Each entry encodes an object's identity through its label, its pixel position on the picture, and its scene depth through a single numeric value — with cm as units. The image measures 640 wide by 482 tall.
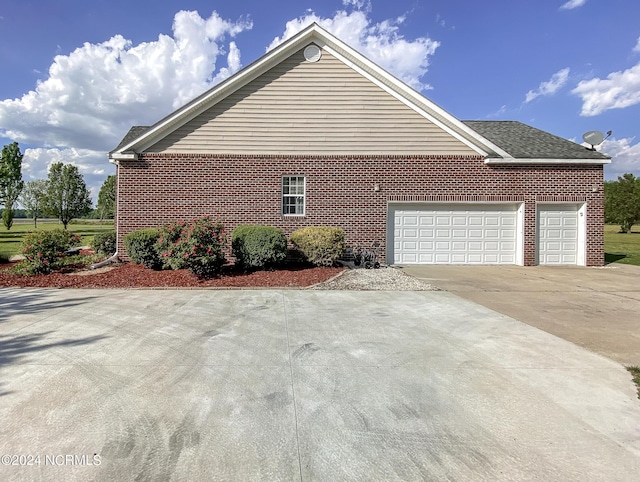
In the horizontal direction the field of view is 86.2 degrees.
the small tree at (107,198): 4428
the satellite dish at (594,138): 1280
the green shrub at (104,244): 1246
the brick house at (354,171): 1181
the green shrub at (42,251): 935
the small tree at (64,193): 3628
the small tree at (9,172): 3004
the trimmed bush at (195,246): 873
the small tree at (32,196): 4234
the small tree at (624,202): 4250
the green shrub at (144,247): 993
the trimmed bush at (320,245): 1028
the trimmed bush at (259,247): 956
